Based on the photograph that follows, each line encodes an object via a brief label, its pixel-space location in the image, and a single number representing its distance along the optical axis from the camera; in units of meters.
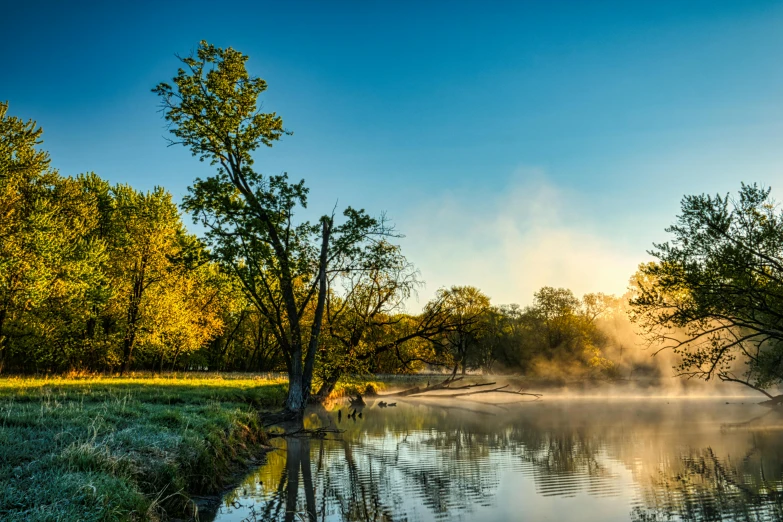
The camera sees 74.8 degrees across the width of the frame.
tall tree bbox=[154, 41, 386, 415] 21.44
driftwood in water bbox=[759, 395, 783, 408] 32.81
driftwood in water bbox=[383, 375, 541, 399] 35.75
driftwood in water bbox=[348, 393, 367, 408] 34.39
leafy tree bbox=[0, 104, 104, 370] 28.33
